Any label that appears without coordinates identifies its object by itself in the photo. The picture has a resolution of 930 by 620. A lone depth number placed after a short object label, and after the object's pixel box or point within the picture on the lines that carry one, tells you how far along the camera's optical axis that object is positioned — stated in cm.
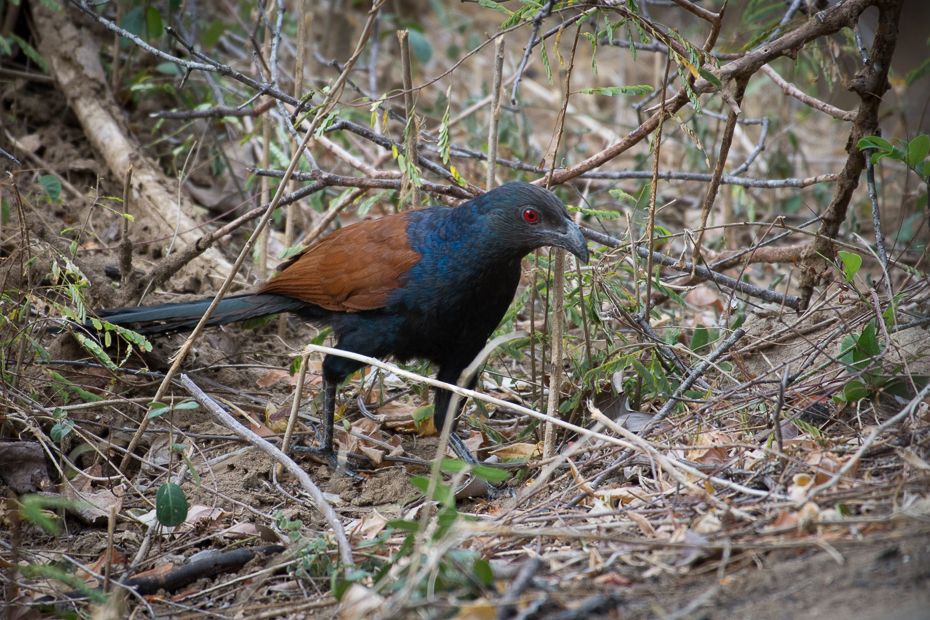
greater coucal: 583
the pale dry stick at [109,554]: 411
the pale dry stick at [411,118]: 621
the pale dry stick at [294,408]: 544
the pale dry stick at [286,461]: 425
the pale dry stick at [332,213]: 770
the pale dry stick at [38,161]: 934
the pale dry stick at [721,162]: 578
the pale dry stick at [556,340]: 542
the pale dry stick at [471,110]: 891
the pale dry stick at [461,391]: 416
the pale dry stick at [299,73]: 736
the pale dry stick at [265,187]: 798
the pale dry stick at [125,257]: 715
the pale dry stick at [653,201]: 534
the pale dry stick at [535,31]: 482
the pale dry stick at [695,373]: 564
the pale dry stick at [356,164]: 720
